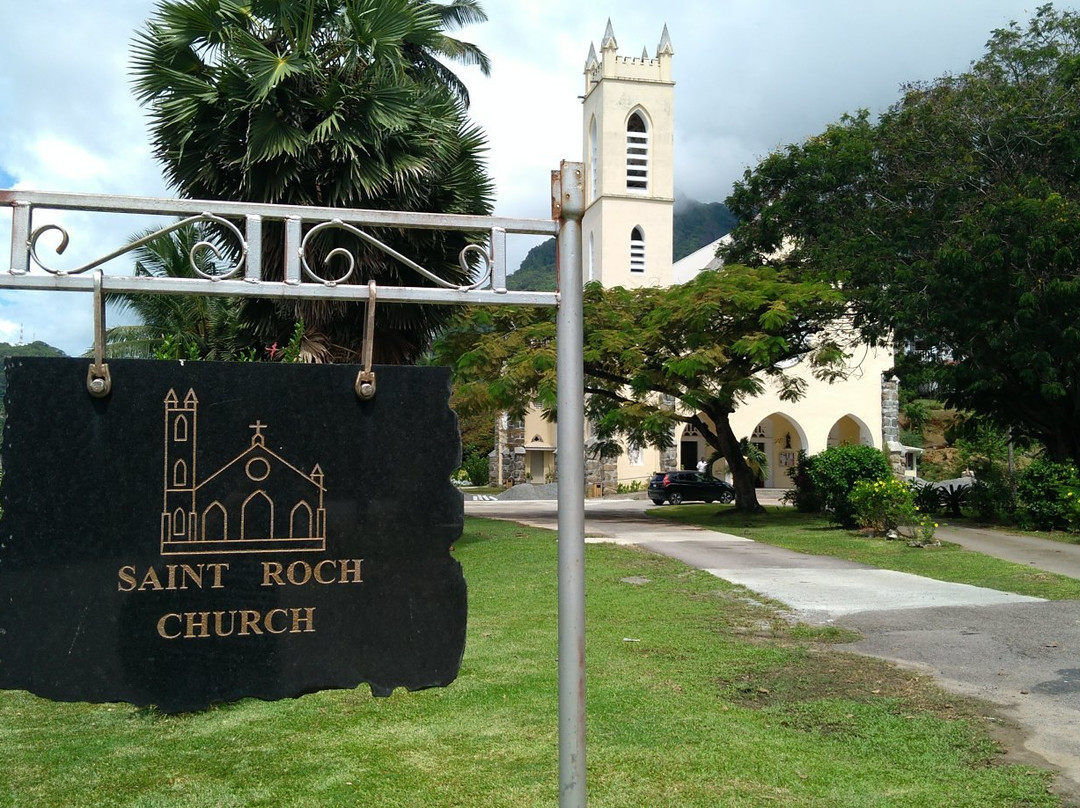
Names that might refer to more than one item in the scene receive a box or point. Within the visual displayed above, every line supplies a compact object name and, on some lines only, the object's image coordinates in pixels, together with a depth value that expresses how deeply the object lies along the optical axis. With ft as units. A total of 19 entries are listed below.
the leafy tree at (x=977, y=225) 62.28
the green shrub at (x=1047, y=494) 63.21
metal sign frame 8.81
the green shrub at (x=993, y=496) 72.38
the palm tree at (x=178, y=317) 55.47
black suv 119.03
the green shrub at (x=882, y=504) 58.18
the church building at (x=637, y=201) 146.72
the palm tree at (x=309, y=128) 38.19
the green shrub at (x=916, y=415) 166.40
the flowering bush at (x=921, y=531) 55.31
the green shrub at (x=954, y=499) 78.12
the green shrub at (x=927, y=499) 76.48
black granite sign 8.75
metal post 9.16
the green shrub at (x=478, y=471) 176.19
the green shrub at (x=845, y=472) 66.59
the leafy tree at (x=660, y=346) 71.72
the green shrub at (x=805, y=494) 81.82
